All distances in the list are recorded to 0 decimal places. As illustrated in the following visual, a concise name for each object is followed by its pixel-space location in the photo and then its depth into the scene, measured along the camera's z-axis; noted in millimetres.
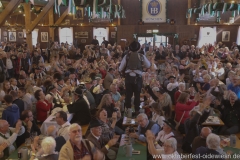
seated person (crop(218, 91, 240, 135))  5980
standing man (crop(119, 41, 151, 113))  6473
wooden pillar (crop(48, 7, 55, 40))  20906
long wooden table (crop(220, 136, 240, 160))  4189
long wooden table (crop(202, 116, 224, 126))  5723
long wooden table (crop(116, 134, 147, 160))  4172
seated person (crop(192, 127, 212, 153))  4382
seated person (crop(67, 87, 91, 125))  6012
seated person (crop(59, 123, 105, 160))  3488
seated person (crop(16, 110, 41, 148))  4930
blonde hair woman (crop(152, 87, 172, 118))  6180
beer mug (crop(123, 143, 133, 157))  4172
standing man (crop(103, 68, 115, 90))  8665
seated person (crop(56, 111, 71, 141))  4498
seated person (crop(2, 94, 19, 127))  5398
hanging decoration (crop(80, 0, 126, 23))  10906
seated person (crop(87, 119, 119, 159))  4230
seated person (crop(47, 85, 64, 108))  6791
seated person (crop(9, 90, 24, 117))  6115
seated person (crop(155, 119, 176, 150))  4535
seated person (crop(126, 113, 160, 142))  4844
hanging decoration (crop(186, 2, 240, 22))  12648
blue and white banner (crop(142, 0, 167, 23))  20031
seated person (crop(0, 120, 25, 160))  4475
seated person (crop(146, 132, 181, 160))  3740
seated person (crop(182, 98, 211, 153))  5117
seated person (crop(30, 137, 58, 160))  3625
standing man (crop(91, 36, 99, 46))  19672
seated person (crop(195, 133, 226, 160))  3799
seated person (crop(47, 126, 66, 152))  4145
